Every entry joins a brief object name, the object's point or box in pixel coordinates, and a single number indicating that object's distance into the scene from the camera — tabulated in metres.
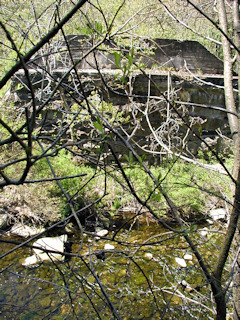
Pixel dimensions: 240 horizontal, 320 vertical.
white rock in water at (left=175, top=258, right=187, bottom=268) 3.70
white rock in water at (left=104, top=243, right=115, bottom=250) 4.03
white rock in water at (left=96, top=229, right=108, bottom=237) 4.41
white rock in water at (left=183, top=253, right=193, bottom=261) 3.84
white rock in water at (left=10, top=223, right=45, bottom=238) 4.04
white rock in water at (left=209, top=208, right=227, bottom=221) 5.00
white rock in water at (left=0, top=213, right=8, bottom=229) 4.18
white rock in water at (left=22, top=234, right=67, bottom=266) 3.56
